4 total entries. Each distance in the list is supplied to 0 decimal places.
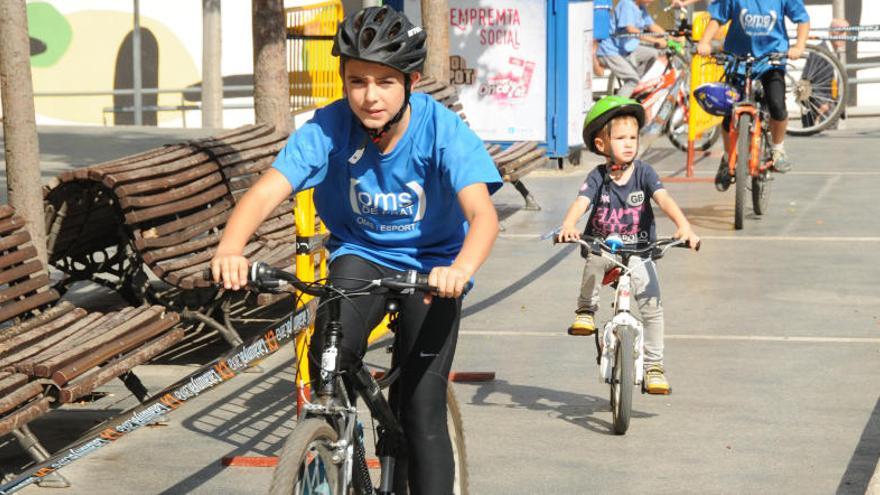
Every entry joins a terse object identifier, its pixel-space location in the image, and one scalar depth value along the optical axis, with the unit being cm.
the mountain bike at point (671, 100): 1803
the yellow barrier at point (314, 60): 1648
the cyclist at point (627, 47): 1858
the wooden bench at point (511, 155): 1284
